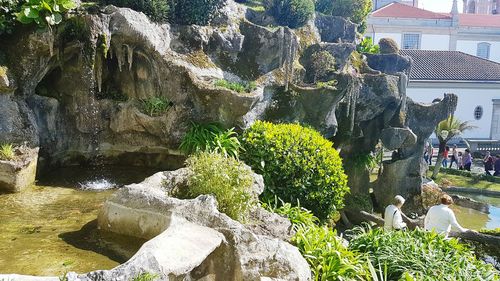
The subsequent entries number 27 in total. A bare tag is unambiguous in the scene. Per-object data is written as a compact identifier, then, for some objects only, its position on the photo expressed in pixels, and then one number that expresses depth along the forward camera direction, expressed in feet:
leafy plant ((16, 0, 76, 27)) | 32.89
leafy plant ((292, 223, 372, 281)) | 22.44
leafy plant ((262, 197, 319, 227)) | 28.94
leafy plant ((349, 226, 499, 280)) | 24.25
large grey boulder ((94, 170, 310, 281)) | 19.65
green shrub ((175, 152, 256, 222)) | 24.34
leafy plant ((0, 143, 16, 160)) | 30.78
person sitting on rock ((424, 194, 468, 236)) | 30.46
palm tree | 79.56
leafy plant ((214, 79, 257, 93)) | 37.50
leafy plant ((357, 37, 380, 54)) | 63.67
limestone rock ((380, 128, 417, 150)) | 55.16
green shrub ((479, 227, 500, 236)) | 38.51
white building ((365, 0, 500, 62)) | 150.41
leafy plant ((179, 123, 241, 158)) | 36.24
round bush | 34.71
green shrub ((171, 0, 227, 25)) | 42.65
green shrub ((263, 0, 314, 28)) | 51.42
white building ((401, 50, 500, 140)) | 119.14
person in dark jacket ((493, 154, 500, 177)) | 80.43
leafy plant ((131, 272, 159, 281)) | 14.77
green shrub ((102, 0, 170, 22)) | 40.01
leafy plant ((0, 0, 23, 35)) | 34.01
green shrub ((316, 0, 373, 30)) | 63.00
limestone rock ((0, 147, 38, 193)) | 30.37
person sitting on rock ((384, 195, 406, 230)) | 30.94
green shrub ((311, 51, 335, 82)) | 48.47
